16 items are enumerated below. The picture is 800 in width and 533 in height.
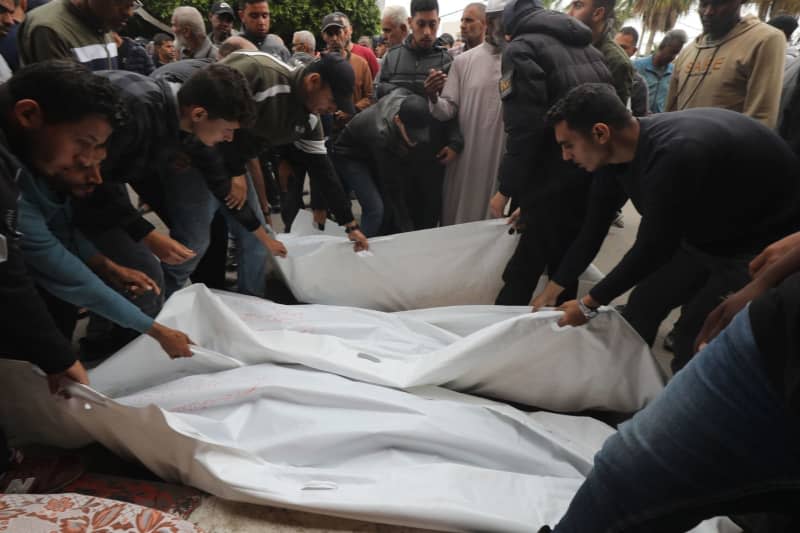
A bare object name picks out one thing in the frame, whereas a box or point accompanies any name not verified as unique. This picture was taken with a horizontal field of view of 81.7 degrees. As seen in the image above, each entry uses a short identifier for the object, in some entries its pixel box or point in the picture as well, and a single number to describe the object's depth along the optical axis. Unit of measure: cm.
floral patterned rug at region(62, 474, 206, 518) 109
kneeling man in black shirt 124
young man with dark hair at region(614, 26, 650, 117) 296
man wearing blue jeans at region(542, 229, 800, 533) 57
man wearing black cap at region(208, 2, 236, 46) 336
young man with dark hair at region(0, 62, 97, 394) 90
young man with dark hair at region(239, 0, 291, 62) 293
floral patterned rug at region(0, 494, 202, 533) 87
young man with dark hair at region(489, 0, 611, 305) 175
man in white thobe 237
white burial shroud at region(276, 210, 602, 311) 213
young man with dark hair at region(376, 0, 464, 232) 244
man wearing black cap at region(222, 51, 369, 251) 184
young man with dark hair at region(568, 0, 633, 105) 195
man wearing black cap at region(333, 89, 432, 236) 237
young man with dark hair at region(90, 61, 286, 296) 144
